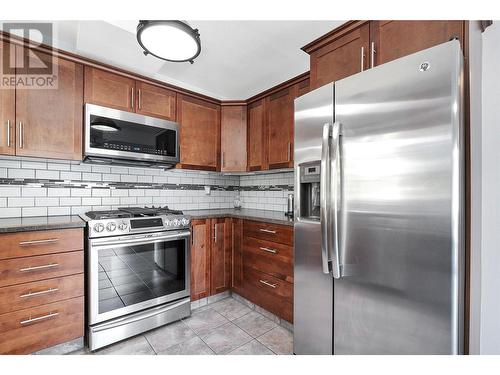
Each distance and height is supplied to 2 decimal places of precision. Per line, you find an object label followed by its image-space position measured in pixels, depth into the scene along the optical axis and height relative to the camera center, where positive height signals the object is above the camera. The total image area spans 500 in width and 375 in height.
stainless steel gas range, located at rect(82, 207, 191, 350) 1.65 -0.68
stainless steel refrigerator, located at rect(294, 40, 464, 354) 0.88 -0.10
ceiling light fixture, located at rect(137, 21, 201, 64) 1.20 +0.88
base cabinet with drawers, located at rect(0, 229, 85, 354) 1.39 -0.67
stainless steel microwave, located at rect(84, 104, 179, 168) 1.88 +0.46
